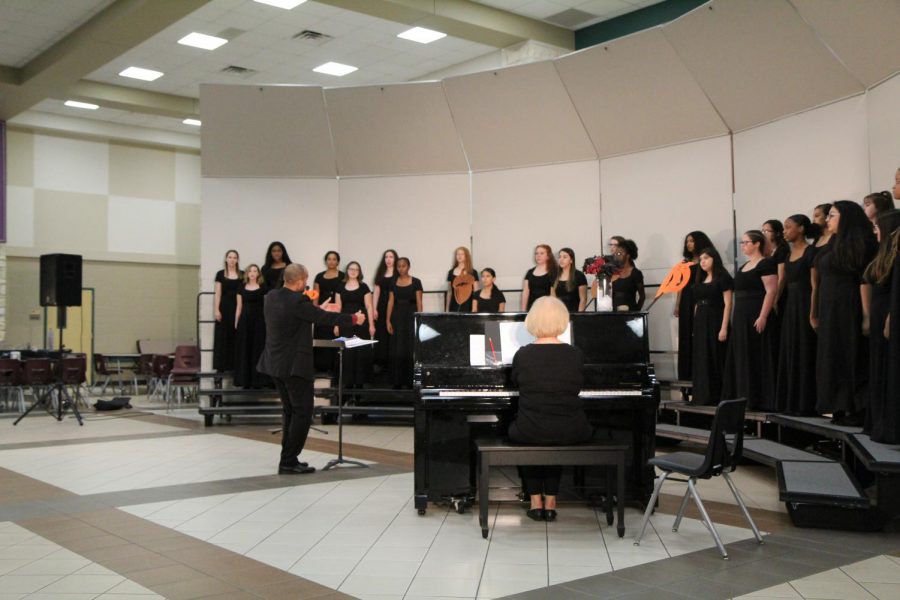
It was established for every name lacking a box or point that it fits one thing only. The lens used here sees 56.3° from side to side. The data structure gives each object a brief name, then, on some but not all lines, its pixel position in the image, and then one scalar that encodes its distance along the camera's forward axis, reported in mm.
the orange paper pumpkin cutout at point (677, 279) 7662
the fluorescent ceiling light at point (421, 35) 11680
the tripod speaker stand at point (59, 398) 9767
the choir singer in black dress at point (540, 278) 8969
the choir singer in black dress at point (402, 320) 9586
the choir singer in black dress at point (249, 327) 9766
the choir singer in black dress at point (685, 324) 7656
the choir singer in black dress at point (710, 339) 7152
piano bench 4219
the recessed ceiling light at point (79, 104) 14895
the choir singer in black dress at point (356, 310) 9609
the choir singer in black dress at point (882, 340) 4590
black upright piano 4809
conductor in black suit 5887
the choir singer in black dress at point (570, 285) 8688
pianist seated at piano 4301
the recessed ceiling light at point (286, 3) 10639
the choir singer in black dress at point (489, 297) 9250
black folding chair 3990
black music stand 6113
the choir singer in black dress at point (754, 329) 6559
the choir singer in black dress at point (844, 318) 5312
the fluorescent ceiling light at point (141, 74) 13625
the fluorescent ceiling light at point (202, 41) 12016
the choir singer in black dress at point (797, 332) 5965
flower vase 6945
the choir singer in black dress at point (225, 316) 9945
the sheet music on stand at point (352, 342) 5928
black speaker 10344
